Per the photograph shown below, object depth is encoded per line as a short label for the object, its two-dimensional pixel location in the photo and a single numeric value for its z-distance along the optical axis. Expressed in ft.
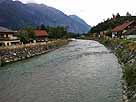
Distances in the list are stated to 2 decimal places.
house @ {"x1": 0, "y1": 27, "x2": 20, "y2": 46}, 101.22
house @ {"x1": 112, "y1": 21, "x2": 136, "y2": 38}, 133.23
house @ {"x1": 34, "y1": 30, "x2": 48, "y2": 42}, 156.52
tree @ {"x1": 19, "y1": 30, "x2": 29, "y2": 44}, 116.10
